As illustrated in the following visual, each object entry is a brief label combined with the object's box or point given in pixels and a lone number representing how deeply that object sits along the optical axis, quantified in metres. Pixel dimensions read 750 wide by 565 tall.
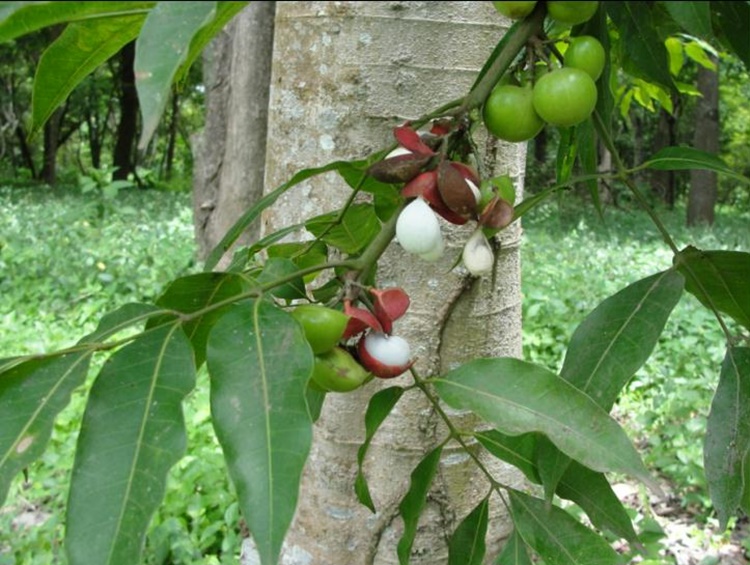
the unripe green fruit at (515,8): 0.55
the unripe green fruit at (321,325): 0.60
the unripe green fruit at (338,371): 0.62
